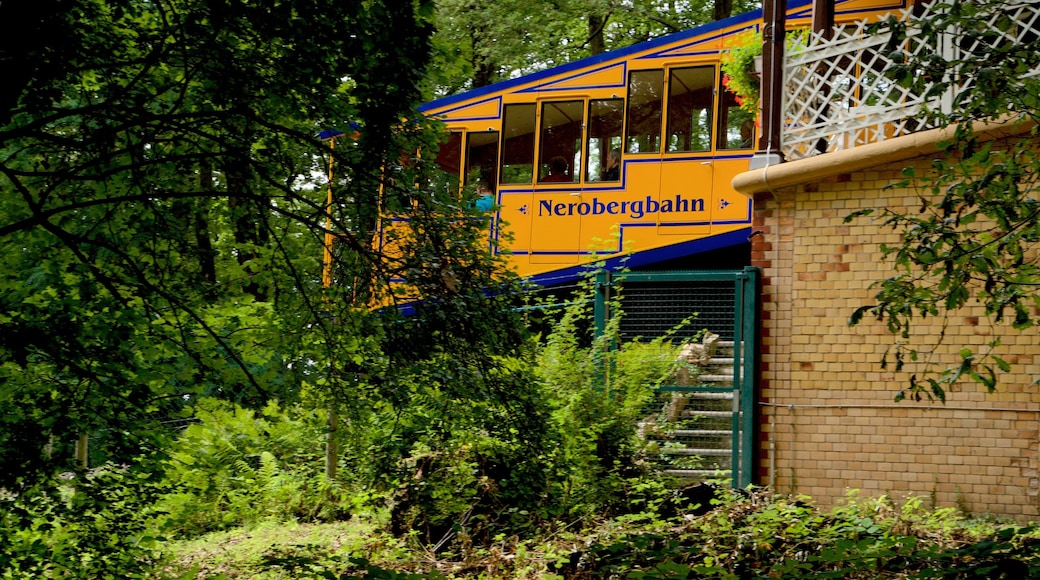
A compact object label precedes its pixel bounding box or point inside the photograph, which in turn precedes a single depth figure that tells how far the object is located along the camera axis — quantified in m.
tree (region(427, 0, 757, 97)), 24.45
